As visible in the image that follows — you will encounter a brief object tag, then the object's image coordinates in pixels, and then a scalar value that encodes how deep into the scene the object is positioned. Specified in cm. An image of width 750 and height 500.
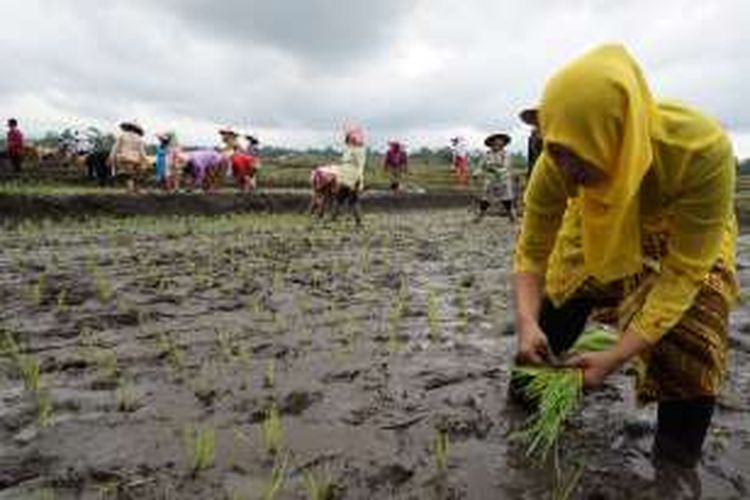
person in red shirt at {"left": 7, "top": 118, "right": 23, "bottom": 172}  2228
